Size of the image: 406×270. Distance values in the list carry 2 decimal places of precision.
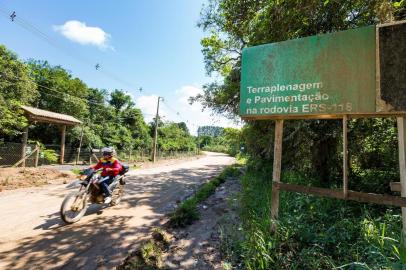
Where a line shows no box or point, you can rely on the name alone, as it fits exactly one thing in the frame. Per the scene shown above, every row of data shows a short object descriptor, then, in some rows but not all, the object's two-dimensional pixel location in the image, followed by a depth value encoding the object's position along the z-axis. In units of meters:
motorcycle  5.54
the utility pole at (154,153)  26.98
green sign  3.77
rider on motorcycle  6.70
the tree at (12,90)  14.71
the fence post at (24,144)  14.69
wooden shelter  15.80
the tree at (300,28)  5.89
